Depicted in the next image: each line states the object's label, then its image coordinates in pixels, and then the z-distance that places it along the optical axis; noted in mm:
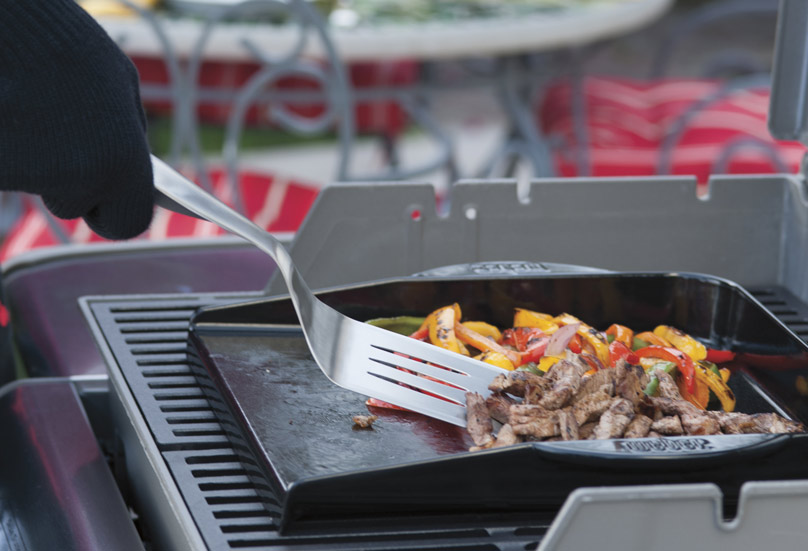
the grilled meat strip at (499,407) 1939
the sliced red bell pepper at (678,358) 1998
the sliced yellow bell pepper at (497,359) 2017
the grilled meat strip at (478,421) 1916
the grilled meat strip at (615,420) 1905
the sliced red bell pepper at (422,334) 2067
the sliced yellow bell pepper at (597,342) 2024
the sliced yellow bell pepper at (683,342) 2038
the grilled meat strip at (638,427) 1912
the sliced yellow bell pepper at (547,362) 2009
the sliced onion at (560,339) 2015
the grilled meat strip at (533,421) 1908
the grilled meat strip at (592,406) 1924
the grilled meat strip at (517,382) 1955
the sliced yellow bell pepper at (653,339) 2053
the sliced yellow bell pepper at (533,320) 2064
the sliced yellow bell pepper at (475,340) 2043
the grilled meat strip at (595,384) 1943
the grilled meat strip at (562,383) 1932
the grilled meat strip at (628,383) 1941
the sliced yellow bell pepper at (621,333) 2061
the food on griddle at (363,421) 1945
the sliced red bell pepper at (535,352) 2026
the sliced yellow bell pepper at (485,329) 2075
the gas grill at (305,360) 1850
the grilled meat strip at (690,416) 1918
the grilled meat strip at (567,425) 1903
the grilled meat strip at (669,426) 1918
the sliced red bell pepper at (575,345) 2023
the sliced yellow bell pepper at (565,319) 2060
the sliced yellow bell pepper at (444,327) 2033
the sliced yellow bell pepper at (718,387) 1995
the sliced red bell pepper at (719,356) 2064
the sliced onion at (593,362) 1989
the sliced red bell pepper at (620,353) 2026
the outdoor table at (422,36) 3727
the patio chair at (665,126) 3937
